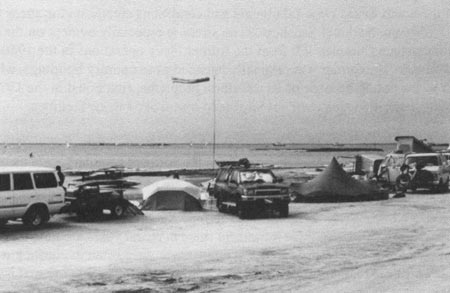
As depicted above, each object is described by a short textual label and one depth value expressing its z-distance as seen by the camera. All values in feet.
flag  131.54
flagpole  143.89
